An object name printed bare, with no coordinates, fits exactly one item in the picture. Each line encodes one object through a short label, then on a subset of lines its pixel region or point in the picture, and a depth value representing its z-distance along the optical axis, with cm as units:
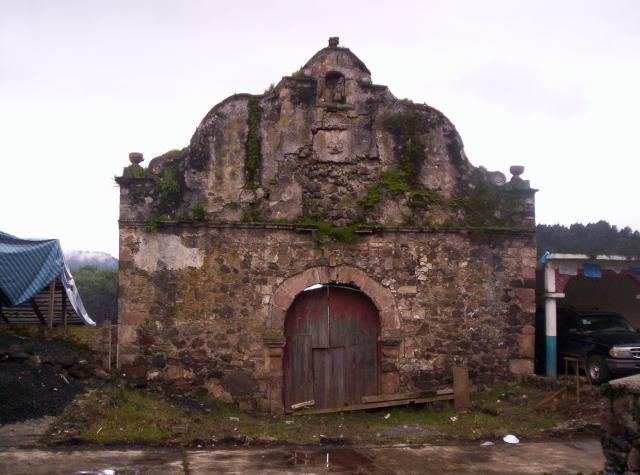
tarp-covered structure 1305
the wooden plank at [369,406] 1220
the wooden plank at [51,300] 1316
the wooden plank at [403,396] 1223
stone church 1227
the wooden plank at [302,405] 1233
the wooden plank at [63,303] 1518
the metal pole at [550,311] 1387
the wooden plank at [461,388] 1226
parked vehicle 1316
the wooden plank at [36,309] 1522
